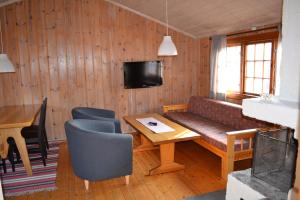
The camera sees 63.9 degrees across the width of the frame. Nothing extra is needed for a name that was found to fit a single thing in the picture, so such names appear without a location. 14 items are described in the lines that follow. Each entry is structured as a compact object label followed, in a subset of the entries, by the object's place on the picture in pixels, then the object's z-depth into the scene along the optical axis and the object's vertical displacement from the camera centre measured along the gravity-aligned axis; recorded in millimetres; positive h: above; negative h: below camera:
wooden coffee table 3080 -826
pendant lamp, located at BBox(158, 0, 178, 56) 3314 +364
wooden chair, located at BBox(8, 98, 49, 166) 3490 -897
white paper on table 3438 -780
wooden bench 2951 -972
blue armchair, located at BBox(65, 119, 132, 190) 2695 -893
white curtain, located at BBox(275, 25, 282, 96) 3222 +184
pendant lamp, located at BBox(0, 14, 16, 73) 3391 +173
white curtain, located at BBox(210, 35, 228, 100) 4543 +125
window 3801 +175
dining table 3094 -703
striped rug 3002 -1382
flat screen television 4902 +13
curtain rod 3549 +691
